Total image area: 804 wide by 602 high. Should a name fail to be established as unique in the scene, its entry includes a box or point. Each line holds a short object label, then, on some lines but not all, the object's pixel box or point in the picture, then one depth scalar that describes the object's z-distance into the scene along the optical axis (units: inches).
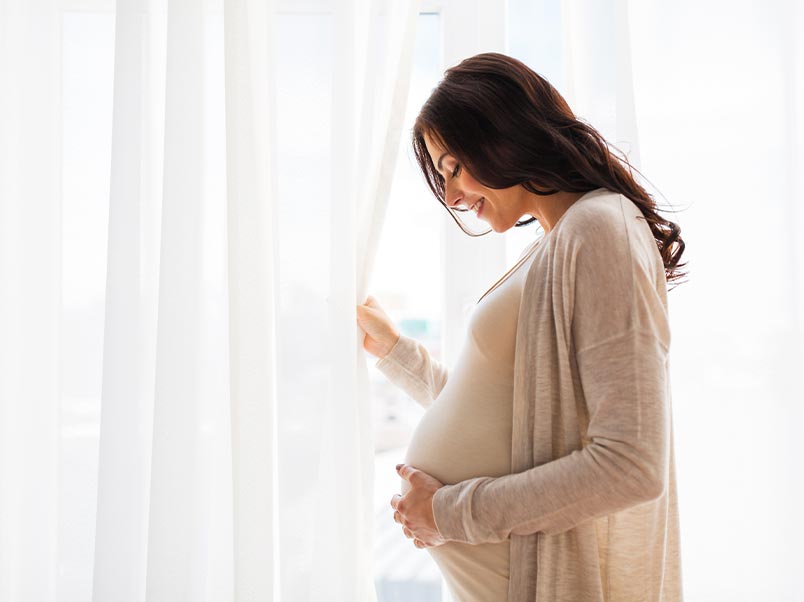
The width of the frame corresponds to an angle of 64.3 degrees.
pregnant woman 28.2
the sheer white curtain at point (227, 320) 39.3
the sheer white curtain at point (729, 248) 43.0
